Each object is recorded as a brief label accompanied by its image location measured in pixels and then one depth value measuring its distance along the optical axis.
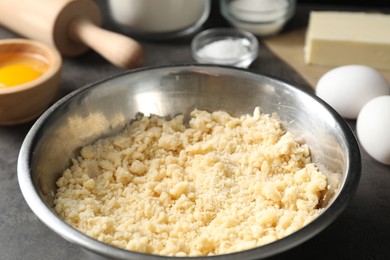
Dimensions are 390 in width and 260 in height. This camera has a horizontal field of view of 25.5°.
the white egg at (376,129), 0.63
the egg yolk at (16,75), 0.70
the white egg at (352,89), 0.68
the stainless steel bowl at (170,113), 0.55
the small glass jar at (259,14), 0.80
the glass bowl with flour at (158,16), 0.78
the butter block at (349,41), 0.75
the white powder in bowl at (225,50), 0.76
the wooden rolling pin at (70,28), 0.73
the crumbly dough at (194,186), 0.53
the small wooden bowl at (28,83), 0.67
